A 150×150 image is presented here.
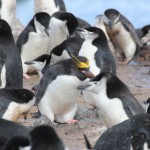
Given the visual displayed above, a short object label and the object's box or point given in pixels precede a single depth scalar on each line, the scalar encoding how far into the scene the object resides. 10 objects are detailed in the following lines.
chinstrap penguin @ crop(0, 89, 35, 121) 15.77
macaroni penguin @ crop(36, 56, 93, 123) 17.33
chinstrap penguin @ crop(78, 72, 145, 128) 15.37
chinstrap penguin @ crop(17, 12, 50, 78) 25.52
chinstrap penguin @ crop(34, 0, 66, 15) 30.70
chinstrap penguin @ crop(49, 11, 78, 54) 23.92
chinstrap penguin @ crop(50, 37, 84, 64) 22.06
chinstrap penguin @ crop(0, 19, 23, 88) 19.45
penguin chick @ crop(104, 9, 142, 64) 29.59
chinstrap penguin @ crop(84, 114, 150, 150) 12.81
